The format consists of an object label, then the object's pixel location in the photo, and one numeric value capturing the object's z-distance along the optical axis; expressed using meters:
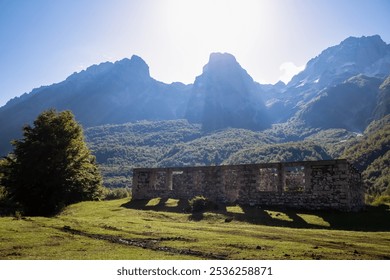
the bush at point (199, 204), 27.27
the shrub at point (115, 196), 48.17
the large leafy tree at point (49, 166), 33.69
